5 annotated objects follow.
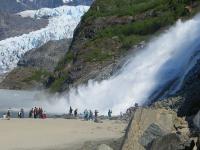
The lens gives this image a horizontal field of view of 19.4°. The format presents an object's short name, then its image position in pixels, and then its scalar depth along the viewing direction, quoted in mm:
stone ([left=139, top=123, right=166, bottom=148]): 20172
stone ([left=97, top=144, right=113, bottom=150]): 22230
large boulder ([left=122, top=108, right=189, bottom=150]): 20328
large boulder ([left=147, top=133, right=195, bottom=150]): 16680
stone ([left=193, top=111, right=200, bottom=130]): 18281
